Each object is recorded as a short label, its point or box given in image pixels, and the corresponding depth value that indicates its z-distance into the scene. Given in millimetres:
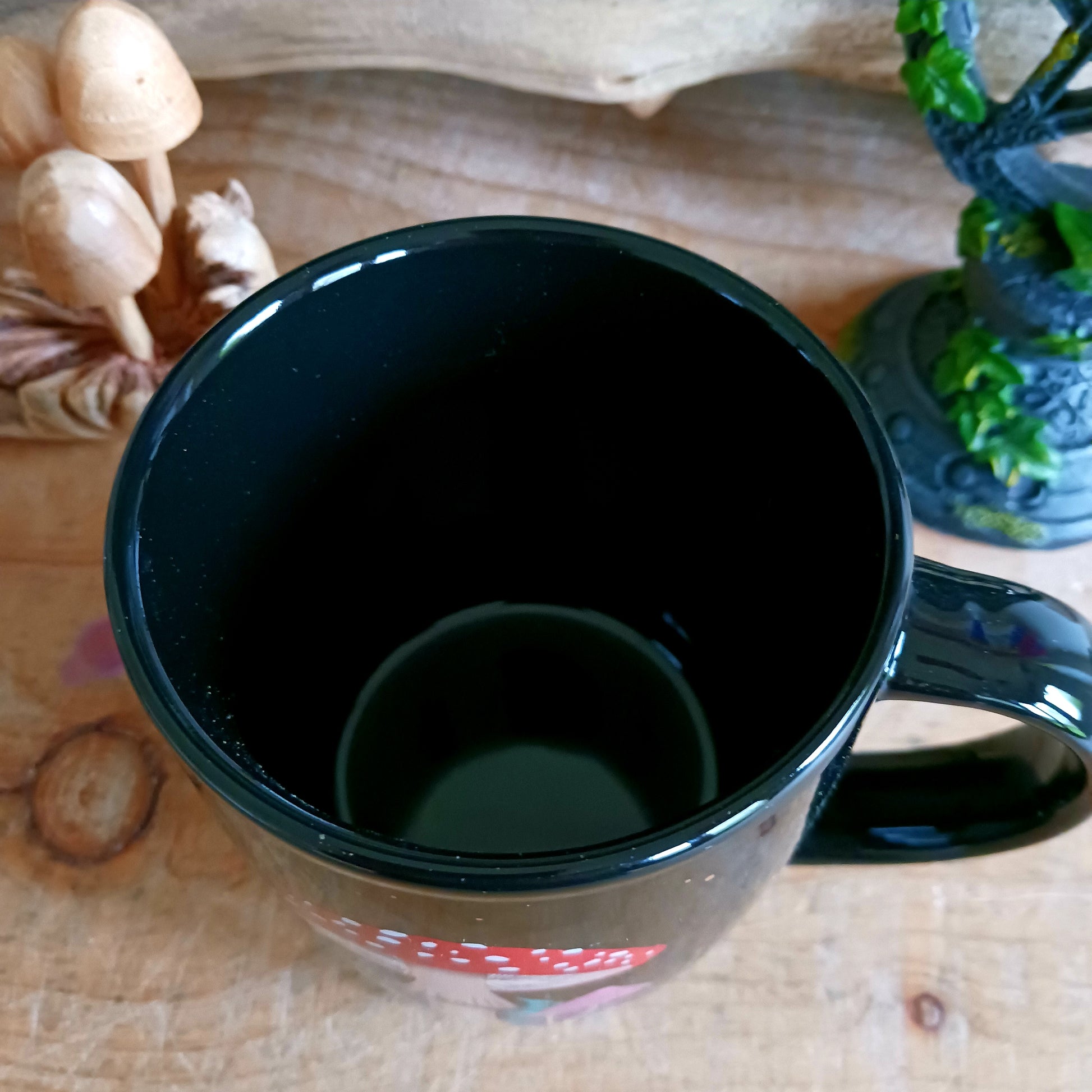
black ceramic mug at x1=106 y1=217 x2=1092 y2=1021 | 217
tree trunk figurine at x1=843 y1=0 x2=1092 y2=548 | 397
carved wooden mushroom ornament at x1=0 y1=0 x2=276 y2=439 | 352
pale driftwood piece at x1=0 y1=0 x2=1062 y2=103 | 462
